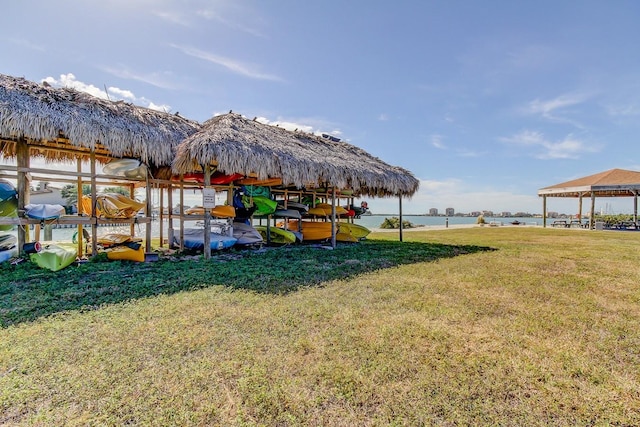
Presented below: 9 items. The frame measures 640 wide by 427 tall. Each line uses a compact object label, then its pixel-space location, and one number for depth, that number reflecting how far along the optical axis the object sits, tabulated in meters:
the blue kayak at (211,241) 7.22
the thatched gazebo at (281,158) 6.47
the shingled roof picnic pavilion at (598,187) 16.08
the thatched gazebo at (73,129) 5.45
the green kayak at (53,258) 5.02
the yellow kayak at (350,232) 10.08
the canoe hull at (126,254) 5.92
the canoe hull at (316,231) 9.80
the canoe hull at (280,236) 8.90
